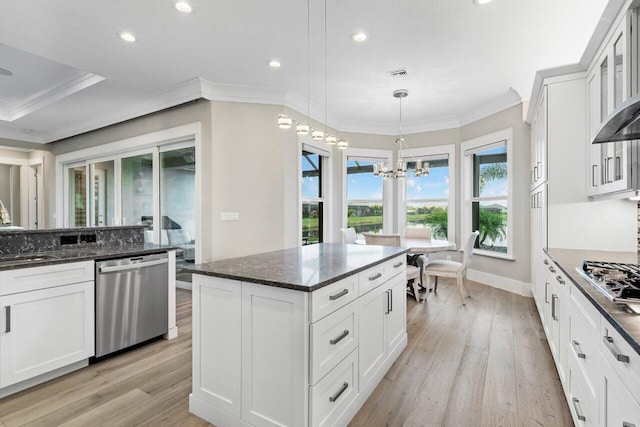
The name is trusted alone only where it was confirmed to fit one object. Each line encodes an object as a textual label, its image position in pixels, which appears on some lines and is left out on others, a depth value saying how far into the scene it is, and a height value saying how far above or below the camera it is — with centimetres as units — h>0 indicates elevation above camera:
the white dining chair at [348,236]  478 -36
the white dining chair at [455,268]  401 -74
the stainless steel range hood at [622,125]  121 +40
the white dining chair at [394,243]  390 -39
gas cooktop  121 -32
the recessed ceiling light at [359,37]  292 +166
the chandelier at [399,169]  430 +60
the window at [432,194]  564 +34
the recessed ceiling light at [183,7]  250 +167
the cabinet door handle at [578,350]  150 -70
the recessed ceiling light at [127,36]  294 +168
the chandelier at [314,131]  261 +73
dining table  389 -44
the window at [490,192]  471 +33
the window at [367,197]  611 +30
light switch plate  420 -5
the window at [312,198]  528 +25
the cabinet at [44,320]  205 -75
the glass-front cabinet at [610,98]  179 +74
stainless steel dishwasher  253 -76
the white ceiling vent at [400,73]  369 +167
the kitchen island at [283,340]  150 -69
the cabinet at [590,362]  98 -62
